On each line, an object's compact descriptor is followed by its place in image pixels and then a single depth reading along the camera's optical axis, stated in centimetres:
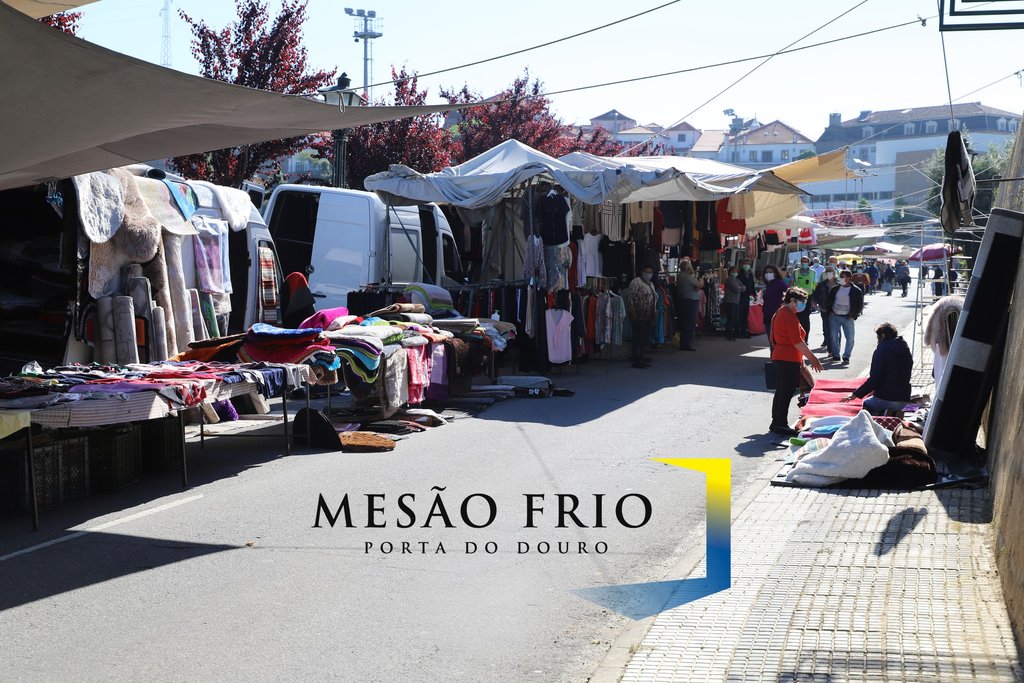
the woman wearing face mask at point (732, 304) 2405
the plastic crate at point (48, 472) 768
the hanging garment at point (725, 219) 2252
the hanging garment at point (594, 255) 1781
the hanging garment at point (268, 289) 1410
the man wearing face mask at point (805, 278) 2697
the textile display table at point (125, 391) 734
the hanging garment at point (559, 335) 1653
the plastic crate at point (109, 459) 848
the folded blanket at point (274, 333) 1013
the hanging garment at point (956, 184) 874
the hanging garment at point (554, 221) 1633
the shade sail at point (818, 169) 2183
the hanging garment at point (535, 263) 1639
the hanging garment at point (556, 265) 1652
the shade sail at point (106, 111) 630
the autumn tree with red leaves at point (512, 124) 3166
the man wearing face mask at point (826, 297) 1927
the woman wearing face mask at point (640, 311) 1839
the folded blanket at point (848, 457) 894
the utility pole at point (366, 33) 5135
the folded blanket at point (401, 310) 1317
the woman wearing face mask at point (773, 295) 2038
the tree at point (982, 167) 3943
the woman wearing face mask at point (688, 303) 2139
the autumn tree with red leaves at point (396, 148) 2625
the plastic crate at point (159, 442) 934
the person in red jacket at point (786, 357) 1172
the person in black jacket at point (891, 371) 1173
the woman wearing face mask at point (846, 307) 1881
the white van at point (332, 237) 1700
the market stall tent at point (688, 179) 1608
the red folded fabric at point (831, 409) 1248
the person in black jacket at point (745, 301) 2455
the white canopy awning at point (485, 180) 1556
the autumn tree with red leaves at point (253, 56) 2127
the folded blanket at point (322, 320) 1161
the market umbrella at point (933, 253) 3422
